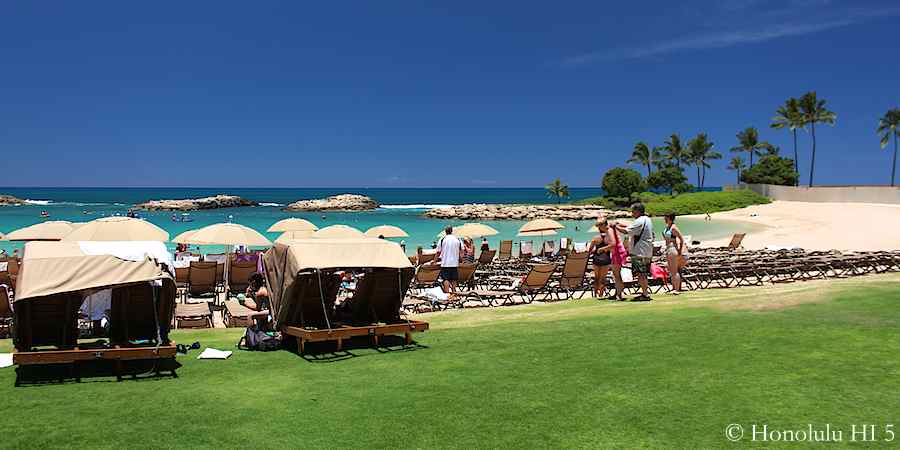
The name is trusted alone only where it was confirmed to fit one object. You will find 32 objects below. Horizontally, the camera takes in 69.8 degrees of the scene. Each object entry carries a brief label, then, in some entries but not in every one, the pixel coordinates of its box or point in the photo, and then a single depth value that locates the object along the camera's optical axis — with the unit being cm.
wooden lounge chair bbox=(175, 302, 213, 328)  1116
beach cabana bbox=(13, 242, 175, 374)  662
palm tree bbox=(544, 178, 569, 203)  9120
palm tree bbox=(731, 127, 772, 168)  8425
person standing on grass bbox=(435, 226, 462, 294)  1395
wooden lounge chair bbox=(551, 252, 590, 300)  1415
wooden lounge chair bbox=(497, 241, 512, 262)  2406
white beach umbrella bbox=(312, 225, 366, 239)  1571
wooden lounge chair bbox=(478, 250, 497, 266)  2038
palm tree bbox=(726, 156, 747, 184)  9131
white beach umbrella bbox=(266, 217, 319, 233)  1934
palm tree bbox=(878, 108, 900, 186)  6769
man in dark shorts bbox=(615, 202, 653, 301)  1095
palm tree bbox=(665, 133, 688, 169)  8512
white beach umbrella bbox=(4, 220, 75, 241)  1656
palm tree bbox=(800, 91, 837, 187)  7031
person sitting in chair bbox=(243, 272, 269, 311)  872
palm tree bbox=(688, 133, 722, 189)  8350
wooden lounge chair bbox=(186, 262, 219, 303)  1427
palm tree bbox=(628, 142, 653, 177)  8650
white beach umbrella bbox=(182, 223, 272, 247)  1530
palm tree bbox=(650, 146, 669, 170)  8596
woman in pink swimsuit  1157
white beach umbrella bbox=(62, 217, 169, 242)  1344
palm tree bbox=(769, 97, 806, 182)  7162
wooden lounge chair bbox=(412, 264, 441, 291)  1457
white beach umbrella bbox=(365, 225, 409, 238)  2012
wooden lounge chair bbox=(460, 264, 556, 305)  1349
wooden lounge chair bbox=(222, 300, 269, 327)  1090
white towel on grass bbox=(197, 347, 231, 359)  780
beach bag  823
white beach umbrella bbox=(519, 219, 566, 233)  2219
